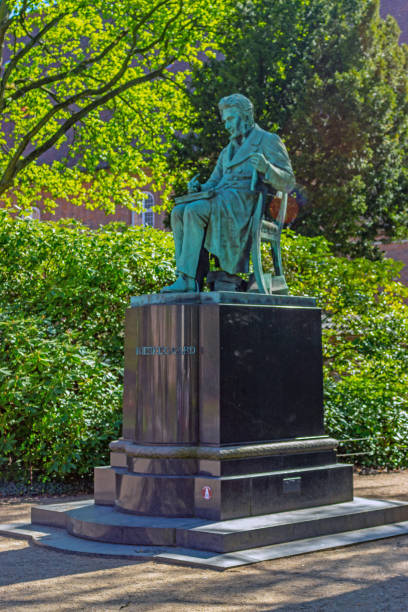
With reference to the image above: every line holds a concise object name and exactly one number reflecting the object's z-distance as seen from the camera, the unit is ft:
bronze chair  24.93
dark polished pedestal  21.91
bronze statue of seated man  25.03
